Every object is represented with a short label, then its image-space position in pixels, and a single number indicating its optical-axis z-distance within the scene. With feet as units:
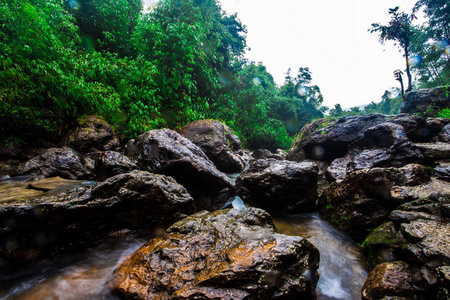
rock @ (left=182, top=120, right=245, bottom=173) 28.73
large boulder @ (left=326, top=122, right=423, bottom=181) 21.11
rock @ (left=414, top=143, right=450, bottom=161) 18.44
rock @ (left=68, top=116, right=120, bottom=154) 22.58
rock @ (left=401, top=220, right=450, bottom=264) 7.06
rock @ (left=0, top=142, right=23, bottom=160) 20.75
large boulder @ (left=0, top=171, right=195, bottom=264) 8.25
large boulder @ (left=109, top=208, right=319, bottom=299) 6.07
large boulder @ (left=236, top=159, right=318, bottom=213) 16.30
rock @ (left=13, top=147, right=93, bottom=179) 16.43
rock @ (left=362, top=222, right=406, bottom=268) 8.72
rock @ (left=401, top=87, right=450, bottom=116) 38.12
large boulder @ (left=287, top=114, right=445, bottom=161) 27.73
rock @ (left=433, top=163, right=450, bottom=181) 14.33
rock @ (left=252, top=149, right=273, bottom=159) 57.27
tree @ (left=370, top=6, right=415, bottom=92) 61.82
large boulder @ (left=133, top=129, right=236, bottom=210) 15.69
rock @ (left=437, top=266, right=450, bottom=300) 5.84
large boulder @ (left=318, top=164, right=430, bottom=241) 12.13
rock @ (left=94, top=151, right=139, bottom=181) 14.75
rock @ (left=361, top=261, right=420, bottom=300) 6.73
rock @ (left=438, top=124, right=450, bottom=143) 24.87
